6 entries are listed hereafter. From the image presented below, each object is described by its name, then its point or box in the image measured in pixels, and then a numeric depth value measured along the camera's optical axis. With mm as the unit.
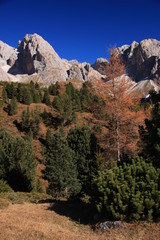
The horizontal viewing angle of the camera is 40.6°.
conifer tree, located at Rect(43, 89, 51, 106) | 58844
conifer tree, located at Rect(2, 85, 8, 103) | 53547
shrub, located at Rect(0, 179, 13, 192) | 16423
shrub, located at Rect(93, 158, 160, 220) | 7301
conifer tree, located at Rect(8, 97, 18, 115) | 49819
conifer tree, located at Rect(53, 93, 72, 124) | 50669
